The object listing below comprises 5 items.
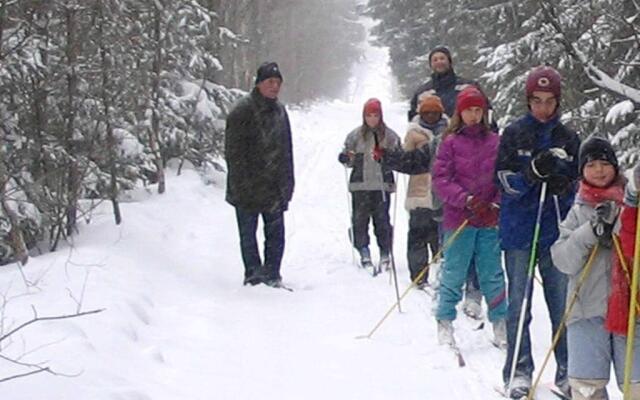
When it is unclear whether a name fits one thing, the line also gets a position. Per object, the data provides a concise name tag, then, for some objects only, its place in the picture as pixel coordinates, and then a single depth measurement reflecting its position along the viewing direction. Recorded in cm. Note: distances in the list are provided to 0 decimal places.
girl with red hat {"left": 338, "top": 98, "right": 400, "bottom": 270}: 1895
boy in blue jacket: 1060
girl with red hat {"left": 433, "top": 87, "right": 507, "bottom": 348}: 1244
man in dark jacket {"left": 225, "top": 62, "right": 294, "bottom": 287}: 1712
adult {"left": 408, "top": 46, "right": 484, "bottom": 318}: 1711
